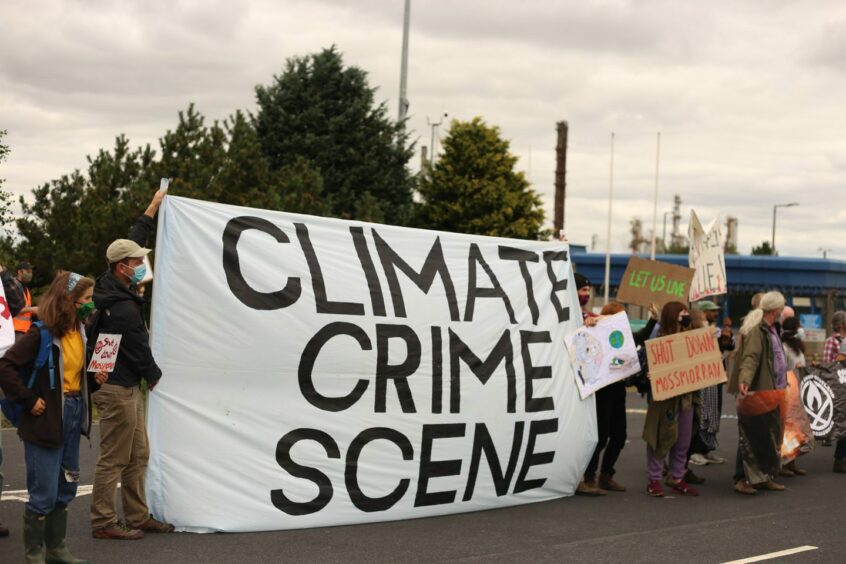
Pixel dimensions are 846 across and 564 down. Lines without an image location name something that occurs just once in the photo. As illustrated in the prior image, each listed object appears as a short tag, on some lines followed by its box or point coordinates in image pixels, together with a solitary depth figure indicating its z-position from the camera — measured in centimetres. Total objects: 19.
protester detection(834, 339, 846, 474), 1134
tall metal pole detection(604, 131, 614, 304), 4530
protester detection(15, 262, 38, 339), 905
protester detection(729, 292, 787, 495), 968
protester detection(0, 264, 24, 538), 860
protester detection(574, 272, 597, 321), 980
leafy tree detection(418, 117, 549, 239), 3519
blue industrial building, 4884
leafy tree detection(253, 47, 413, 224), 3011
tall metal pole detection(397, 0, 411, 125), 3032
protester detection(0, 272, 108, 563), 601
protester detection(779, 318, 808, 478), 1133
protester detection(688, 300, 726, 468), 1105
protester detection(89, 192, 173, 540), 688
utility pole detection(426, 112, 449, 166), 4512
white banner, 716
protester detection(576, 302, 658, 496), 949
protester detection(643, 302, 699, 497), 938
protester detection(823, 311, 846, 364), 1184
